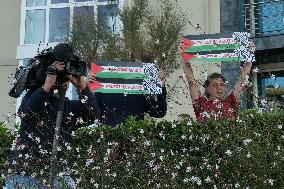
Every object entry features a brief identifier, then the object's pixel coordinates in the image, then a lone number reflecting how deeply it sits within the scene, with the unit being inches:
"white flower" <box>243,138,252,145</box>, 267.3
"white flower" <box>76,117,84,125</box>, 293.4
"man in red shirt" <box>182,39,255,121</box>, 336.4
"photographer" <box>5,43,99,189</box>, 273.3
